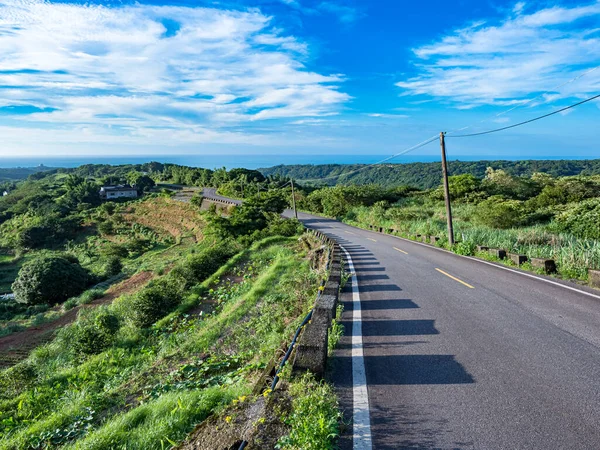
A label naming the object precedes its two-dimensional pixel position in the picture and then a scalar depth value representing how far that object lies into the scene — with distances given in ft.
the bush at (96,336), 37.42
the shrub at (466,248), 47.67
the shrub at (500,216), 74.74
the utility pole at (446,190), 54.49
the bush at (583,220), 54.13
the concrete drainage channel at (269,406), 11.40
